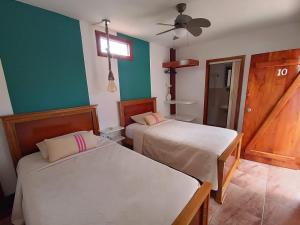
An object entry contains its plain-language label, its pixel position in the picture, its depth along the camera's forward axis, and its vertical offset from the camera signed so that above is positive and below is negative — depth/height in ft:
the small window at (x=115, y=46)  8.18 +2.41
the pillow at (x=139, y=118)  9.64 -2.27
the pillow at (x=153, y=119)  9.48 -2.33
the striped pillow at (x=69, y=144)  5.41 -2.29
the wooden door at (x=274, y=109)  7.31 -1.61
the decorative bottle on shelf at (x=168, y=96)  13.32 -1.15
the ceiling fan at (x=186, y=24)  5.74 +2.35
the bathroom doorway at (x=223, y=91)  10.66 -0.93
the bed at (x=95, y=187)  3.09 -2.71
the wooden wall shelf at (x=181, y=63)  11.00 +1.55
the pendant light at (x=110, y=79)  7.72 +0.32
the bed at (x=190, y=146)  5.88 -2.96
